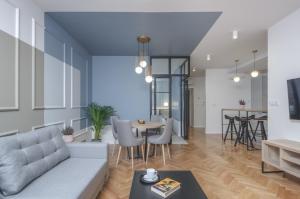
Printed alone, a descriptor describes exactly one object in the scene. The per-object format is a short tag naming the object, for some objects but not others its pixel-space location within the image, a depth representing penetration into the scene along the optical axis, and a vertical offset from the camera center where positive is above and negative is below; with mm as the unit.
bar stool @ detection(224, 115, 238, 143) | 4771 -661
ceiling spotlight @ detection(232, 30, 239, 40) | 3059 +1278
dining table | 3050 -490
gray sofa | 1279 -691
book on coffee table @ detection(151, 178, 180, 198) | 1340 -753
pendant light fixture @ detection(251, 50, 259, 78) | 4271 +1171
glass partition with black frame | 4974 +458
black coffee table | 1321 -791
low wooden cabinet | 2269 -853
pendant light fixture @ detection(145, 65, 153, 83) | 3642 +516
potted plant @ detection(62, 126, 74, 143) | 2700 -579
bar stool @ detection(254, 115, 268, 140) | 4096 -614
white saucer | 1540 -762
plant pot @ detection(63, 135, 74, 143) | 2689 -625
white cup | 1571 -726
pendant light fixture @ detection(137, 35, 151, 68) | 3458 +1383
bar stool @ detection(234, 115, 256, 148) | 4244 -816
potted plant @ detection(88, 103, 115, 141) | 4207 -403
